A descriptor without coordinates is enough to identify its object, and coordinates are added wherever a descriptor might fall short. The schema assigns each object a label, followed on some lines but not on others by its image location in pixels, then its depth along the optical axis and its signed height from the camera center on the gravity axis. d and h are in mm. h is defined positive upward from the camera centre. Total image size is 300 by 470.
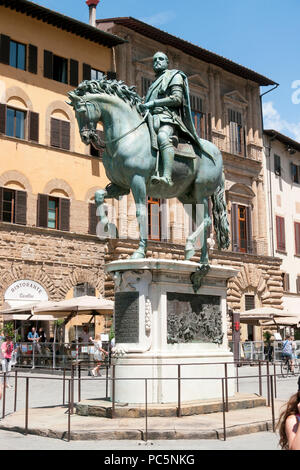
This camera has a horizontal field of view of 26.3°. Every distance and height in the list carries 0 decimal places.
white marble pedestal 9719 +161
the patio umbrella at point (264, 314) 27828 +1276
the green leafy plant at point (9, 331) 24312 +526
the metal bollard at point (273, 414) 8898 -969
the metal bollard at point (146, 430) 7971 -1054
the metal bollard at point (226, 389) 9433 -655
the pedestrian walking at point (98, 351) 20900 -207
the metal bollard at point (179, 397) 9029 -740
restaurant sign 25172 +2058
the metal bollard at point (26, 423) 8469 -1023
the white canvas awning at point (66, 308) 21953 +1259
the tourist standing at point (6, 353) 19828 -242
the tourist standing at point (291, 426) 3750 -485
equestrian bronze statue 10281 +3272
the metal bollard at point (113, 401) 8978 -789
